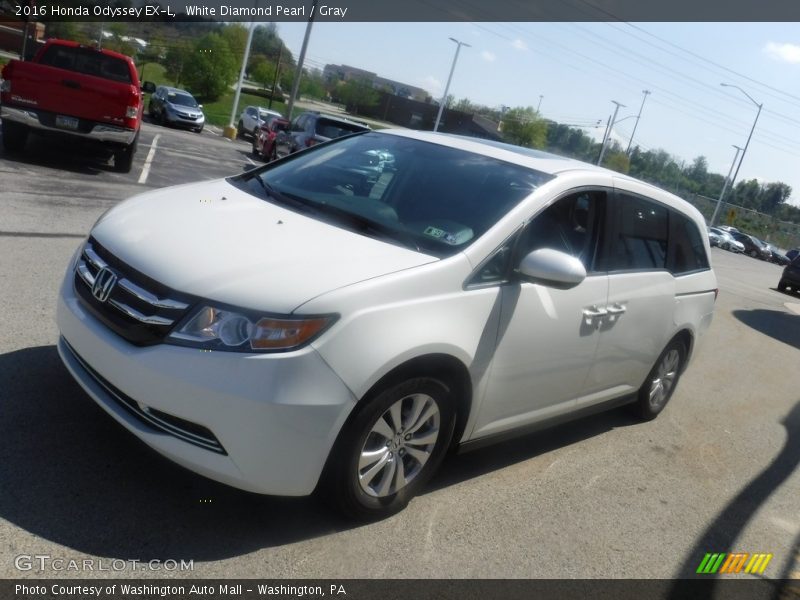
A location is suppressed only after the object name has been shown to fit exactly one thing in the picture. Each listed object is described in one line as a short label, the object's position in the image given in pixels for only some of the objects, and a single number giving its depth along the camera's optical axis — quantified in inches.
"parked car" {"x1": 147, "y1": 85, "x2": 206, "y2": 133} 1247.5
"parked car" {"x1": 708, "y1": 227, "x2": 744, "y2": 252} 2108.8
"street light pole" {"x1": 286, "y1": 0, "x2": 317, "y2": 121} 1496.1
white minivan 118.0
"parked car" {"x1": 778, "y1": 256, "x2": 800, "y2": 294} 927.7
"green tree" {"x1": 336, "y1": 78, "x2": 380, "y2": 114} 3641.7
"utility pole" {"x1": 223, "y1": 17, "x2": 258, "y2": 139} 1434.5
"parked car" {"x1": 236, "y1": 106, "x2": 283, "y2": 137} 1436.9
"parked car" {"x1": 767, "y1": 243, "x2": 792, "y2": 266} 2211.6
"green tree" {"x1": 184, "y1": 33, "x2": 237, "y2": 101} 2175.2
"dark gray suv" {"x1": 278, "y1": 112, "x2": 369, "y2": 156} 741.9
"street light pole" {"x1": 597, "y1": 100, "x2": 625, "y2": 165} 2524.7
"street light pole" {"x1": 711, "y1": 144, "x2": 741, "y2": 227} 2470.4
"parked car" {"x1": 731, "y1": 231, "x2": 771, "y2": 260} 2192.4
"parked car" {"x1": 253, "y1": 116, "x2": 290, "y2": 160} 911.0
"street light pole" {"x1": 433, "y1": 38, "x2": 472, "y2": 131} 2618.8
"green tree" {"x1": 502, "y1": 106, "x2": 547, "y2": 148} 3678.6
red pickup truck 450.0
